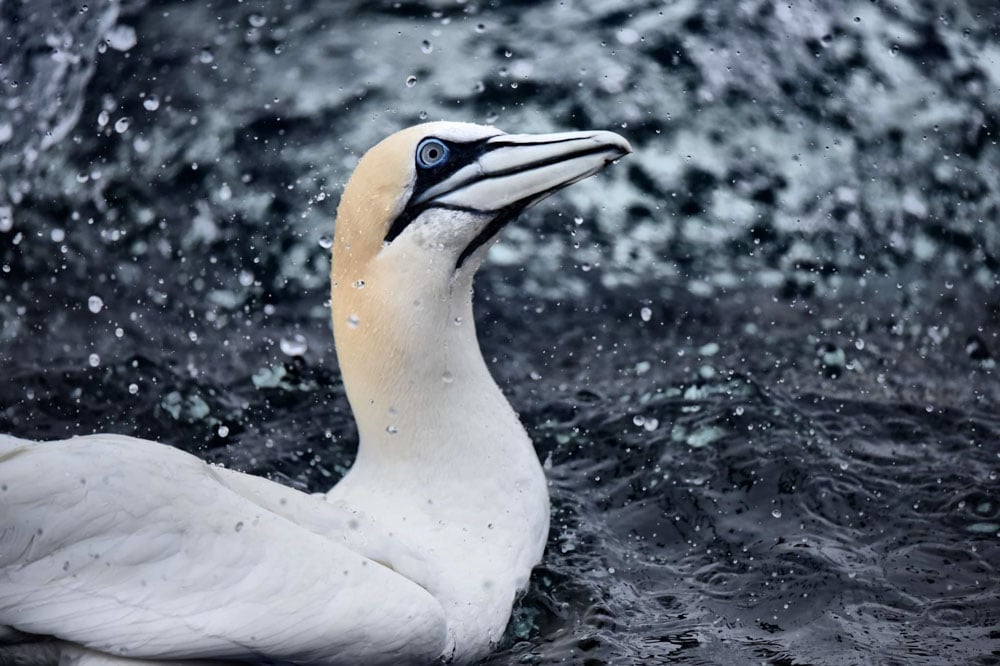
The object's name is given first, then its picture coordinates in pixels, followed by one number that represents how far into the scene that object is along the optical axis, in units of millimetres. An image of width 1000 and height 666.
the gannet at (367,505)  8094
